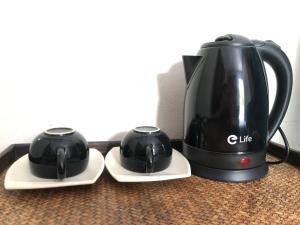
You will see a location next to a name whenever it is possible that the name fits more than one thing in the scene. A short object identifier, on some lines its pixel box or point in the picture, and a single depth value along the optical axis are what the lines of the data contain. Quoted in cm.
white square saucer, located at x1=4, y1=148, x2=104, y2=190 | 44
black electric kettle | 50
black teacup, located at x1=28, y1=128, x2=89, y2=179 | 45
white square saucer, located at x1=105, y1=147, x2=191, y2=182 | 47
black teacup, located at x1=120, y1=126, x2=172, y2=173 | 49
